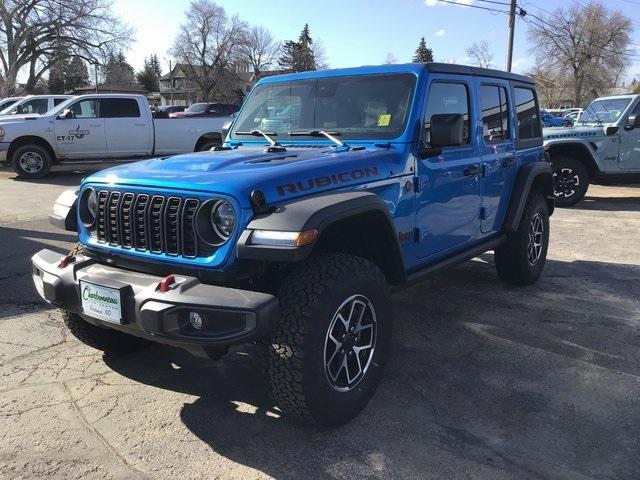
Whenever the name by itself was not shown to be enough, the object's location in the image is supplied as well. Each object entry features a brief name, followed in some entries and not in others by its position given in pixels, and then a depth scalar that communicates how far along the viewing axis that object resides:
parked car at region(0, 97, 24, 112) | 17.23
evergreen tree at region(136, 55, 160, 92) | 87.62
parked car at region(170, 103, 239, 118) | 24.34
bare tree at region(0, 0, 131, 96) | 42.53
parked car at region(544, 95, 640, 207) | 10.48
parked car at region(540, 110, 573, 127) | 30.66
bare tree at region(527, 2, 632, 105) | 59.81
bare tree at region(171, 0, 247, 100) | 65.44
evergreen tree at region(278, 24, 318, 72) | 66.50
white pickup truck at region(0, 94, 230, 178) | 13.46
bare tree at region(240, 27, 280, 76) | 66.50
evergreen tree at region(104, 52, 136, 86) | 48.09
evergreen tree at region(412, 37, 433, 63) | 70.06
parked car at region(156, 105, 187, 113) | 39.00
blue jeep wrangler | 2.64
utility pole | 27.63
